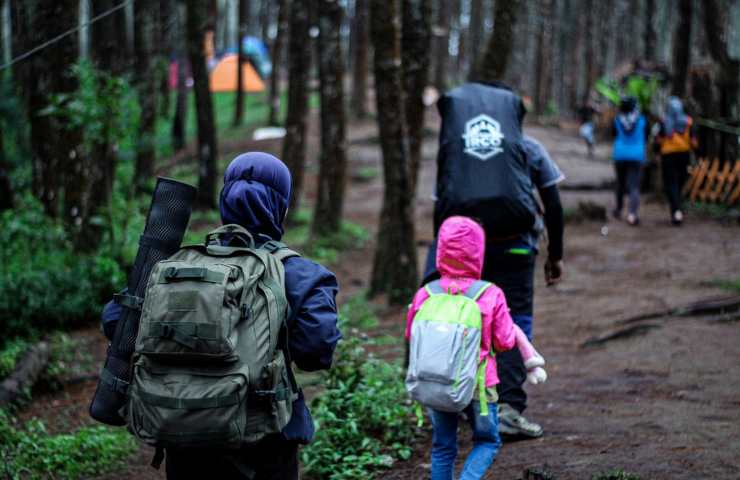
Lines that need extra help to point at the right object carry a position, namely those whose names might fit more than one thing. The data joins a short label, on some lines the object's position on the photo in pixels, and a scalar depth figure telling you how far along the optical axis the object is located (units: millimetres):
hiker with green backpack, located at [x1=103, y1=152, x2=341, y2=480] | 2625
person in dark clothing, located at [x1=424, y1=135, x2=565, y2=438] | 4969
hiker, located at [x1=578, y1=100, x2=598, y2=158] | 27309
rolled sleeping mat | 2984
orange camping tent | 41384
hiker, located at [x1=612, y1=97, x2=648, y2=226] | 13000
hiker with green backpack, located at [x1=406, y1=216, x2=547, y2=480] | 3910
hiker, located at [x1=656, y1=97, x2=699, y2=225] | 13273
